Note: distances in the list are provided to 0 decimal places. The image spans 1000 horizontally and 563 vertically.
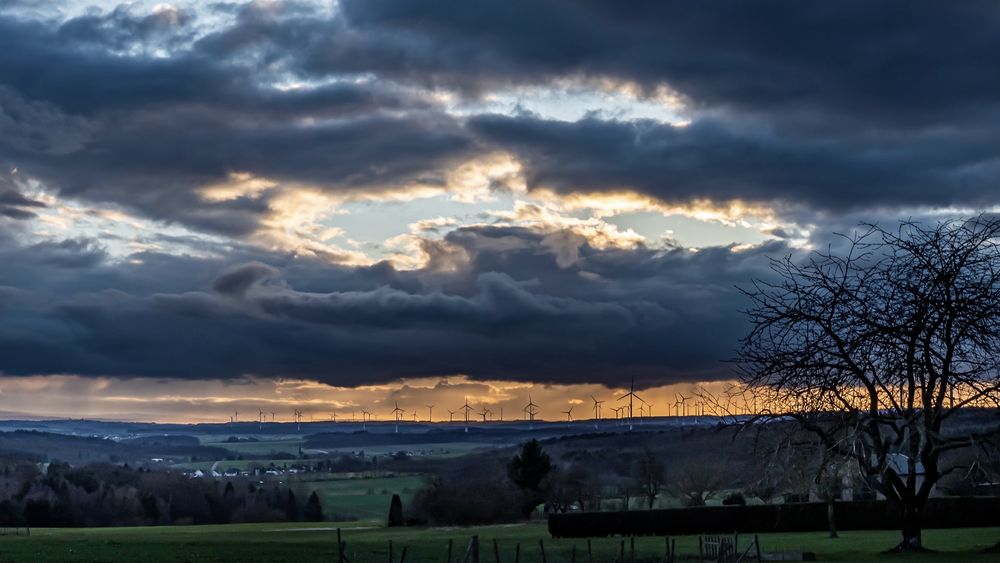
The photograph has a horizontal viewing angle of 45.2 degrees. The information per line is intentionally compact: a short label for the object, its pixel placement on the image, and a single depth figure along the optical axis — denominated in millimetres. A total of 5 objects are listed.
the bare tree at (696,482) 129750
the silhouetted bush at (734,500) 117250
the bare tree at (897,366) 50219
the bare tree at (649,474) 142638
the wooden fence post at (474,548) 41794
